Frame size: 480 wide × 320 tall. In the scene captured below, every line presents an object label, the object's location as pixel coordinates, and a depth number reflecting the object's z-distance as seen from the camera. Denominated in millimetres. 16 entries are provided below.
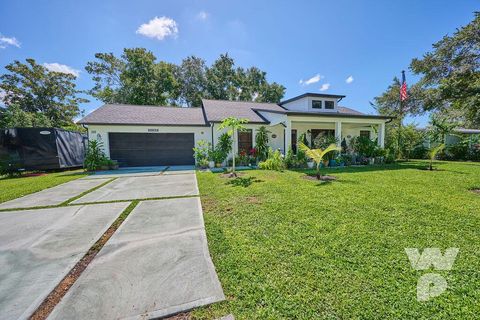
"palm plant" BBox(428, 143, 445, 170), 9403
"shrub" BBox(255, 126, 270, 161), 12055
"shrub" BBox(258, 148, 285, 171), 9898
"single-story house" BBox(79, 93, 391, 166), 11586
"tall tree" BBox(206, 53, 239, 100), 27844
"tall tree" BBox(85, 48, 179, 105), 22875
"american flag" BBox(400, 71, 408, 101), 13508
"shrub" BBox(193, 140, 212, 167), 11389
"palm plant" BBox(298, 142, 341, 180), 7632
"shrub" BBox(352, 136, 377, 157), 11719
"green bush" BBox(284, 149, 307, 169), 10328
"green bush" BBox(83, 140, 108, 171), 10750
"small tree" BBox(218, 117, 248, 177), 8008
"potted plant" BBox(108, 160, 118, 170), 11281
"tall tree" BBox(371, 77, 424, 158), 15559
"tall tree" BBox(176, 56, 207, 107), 27688
